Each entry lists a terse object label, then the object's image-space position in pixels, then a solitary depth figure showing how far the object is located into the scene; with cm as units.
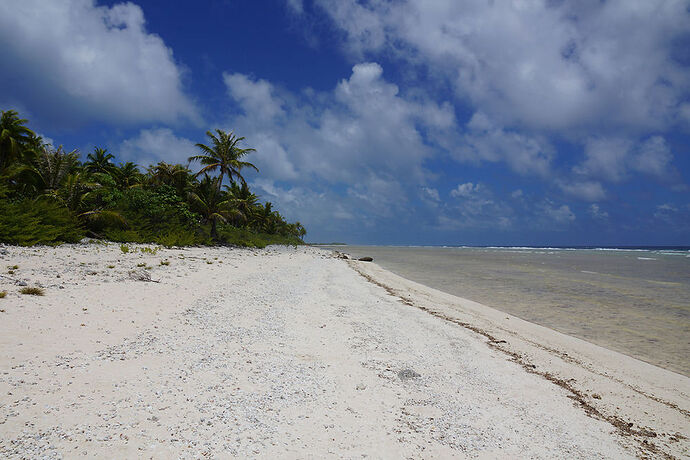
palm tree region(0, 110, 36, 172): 2012
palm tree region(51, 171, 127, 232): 1873
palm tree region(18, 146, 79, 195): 1948
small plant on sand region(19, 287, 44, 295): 581
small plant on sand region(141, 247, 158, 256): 1518
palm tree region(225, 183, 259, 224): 4006
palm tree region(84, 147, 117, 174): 3616
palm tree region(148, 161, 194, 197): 3017
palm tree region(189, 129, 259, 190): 3096
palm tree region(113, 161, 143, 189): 3281
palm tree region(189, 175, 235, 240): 2942
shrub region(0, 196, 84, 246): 1300
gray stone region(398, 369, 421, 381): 456
